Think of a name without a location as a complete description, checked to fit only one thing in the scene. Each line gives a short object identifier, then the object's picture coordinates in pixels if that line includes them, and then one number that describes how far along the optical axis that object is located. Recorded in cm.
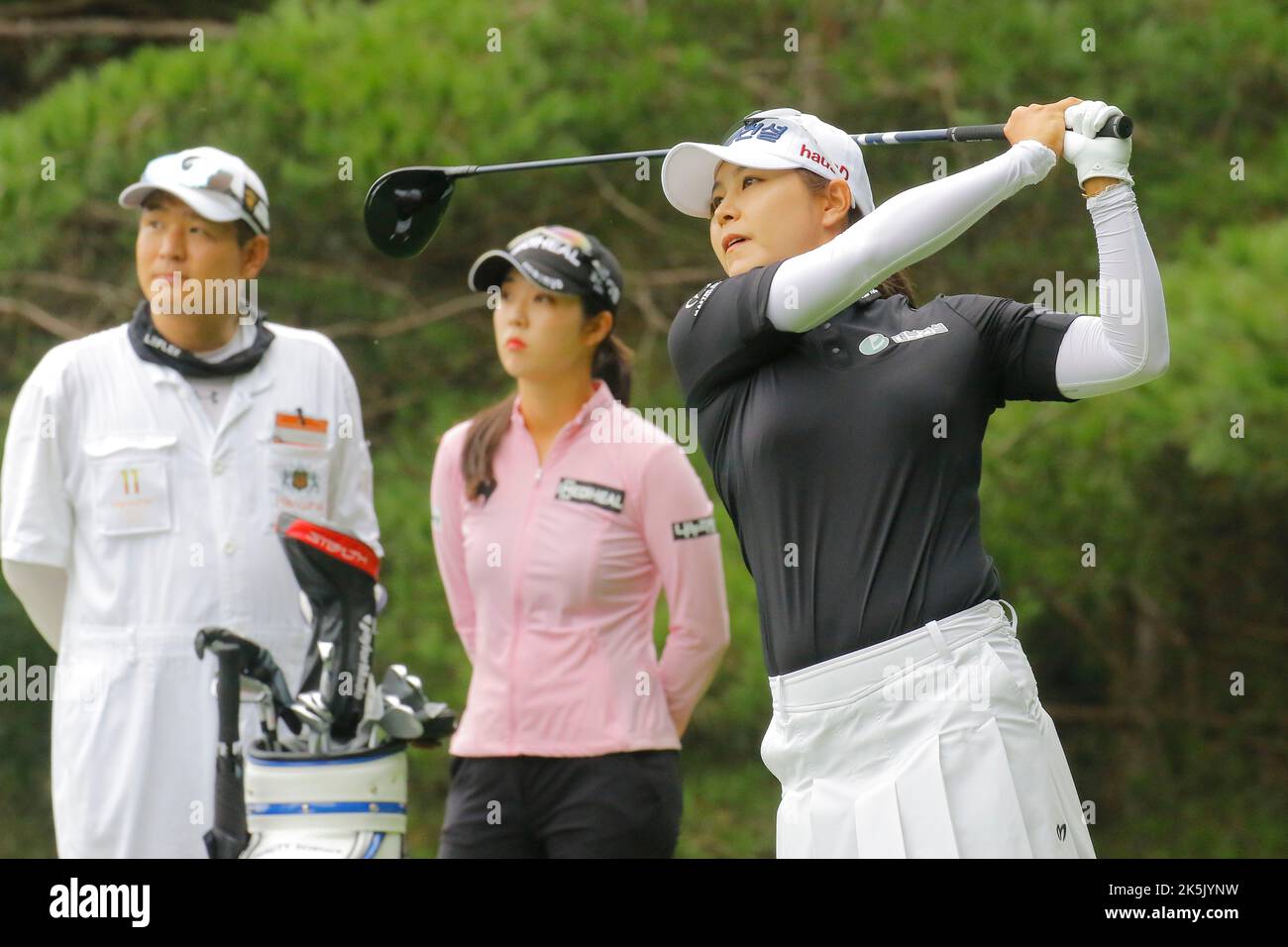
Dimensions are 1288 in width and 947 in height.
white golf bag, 697
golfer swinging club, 551
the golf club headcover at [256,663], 743
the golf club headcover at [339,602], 723
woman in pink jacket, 834
